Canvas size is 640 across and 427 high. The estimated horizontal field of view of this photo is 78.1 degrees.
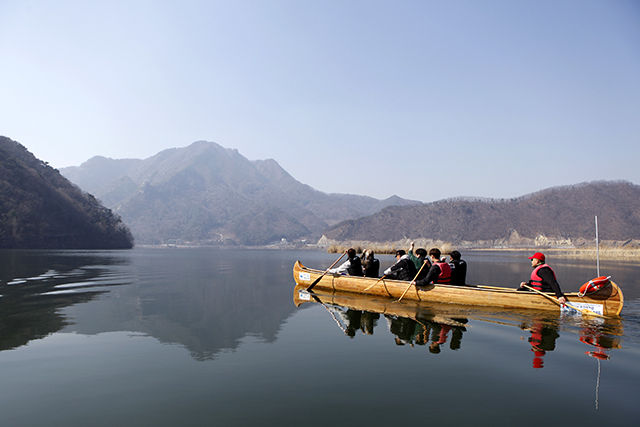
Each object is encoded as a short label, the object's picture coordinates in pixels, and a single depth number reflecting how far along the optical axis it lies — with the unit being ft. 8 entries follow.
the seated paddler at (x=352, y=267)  56.80
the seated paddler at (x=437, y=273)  44.09
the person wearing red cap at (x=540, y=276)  37.76
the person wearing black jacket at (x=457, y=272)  45.65
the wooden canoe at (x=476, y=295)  35.78
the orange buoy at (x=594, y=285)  35.37
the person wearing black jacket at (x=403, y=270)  48.83
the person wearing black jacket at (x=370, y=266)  55.21
